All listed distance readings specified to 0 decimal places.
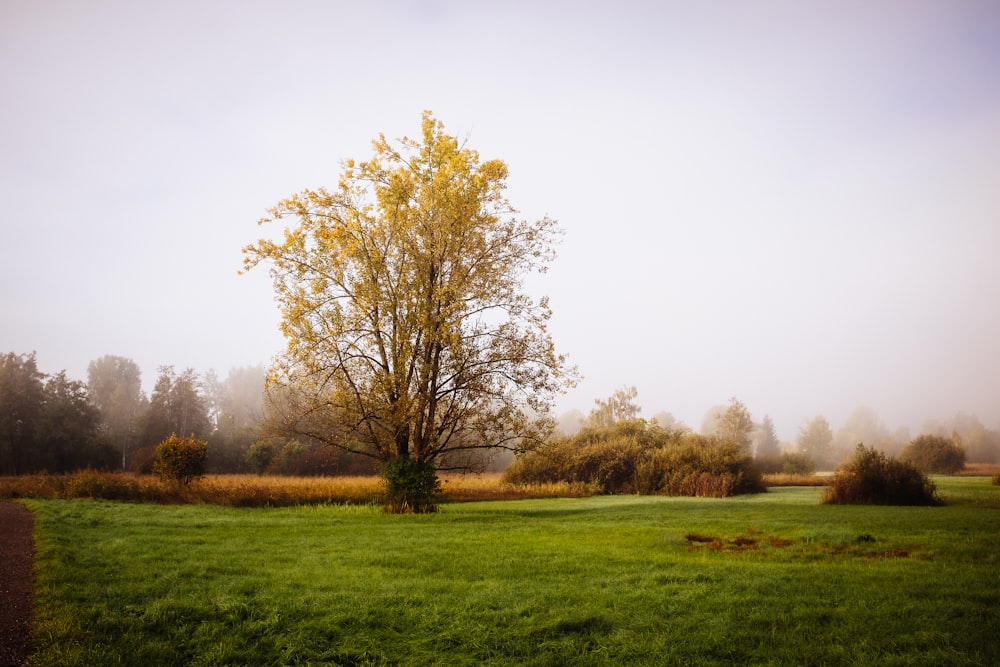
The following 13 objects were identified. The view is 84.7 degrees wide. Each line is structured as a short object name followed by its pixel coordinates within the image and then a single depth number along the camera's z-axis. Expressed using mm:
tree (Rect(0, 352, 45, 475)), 43219
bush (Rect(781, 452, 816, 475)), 42500
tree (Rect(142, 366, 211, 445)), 54875
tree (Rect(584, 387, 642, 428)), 64062
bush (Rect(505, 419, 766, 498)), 30062
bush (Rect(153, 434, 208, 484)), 24953
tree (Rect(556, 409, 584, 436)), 134875
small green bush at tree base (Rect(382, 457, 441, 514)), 19359
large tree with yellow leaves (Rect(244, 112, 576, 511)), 19469
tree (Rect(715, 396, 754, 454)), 59812
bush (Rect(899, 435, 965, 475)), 36719
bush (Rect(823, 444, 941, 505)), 19375
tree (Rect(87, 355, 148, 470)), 67500
